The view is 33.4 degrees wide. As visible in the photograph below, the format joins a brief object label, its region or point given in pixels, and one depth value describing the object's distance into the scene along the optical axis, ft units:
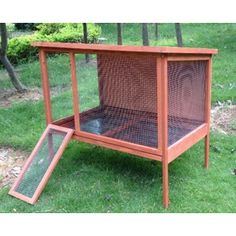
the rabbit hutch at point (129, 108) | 10.16
